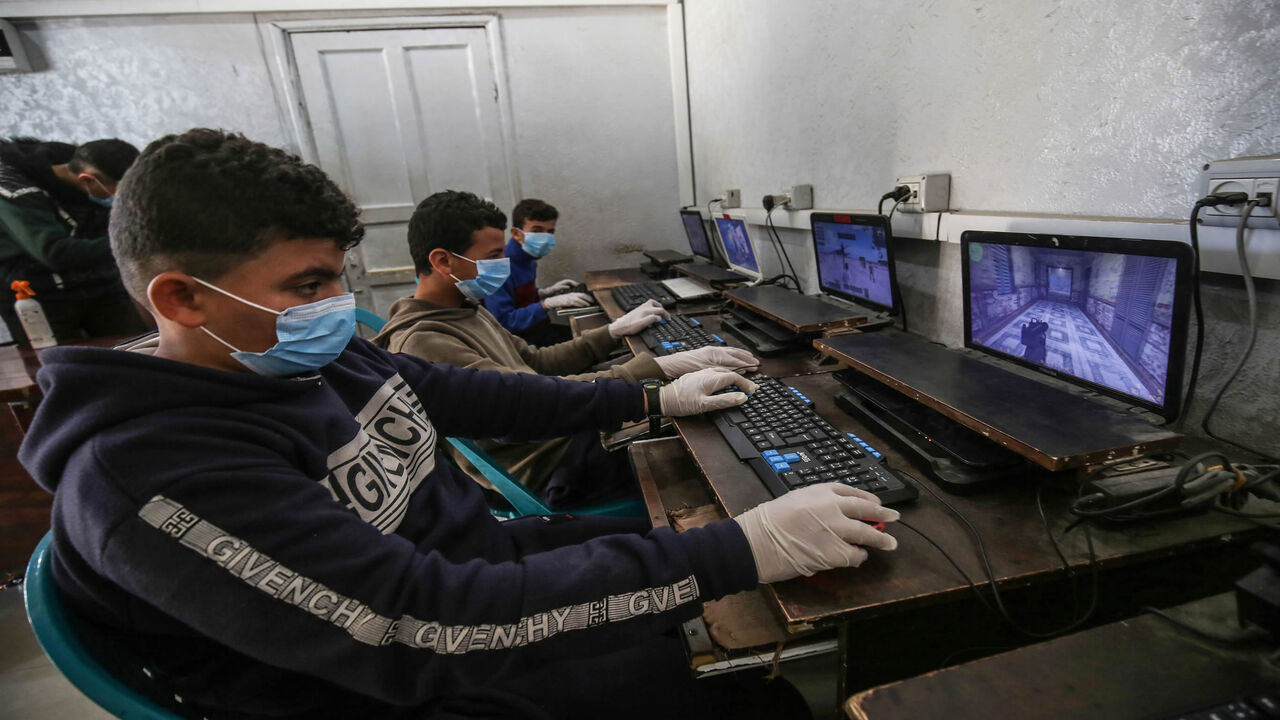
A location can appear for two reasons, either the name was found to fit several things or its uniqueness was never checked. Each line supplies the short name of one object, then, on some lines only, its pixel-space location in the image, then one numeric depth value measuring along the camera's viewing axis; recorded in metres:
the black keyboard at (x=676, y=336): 1.64
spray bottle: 2.19
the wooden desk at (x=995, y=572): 0.60
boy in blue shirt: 2.73
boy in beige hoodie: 1.38
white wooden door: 3.32
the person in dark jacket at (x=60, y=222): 2.24
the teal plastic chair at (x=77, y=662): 0.51
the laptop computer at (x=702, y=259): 2.49
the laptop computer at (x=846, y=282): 1.33
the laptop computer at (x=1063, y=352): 0.65
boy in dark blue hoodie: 0.52
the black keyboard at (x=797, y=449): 0.77
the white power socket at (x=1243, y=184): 0.66
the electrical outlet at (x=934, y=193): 1.28
